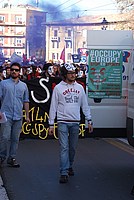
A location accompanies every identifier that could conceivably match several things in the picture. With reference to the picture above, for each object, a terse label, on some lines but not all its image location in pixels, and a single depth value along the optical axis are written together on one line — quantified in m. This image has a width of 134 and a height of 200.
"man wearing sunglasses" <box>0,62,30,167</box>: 10.46
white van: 10.16
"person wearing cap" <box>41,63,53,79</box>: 15.55
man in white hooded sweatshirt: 9.26
